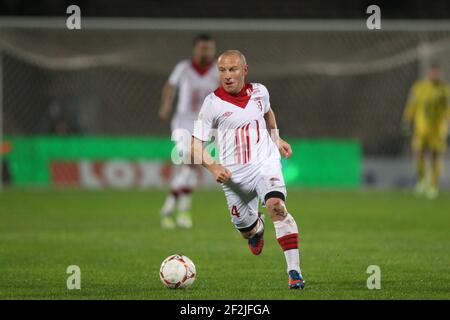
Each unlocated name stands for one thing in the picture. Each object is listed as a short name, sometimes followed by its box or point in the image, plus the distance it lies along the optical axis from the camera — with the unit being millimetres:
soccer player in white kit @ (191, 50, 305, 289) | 16297
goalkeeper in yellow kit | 44000
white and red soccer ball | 16234
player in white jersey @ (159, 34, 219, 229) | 28734
